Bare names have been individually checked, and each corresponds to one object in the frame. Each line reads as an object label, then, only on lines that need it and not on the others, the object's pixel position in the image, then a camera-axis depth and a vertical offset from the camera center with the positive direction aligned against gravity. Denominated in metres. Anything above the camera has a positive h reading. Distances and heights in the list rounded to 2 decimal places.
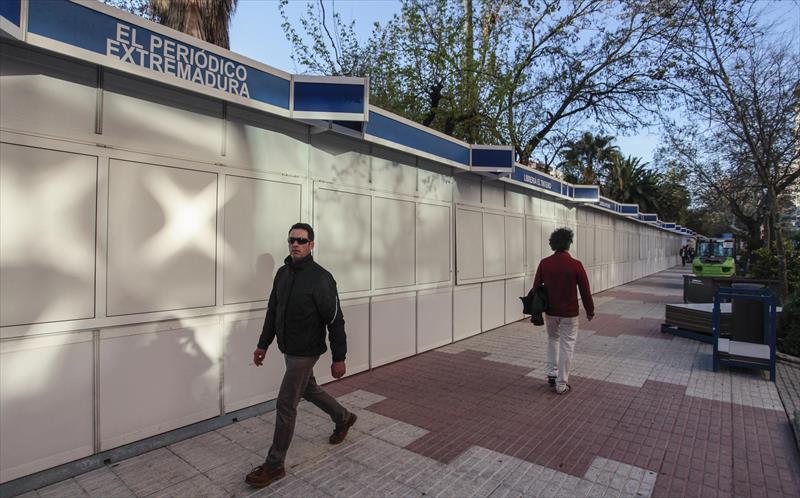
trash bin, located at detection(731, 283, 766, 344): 5.91 -0.86
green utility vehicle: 15.52 -0.37
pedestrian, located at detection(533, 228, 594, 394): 5.03 -0.53
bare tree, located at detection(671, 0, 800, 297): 9.88 +3.54
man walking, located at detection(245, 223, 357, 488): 3.16 -0.55
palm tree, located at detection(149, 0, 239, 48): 9.67 +5.07
